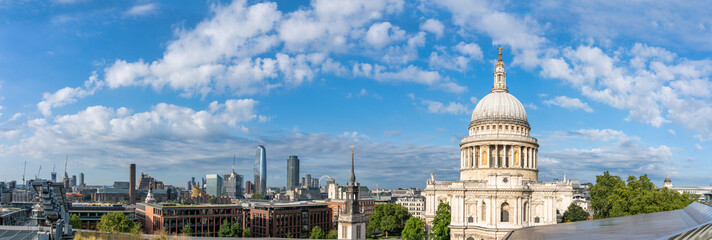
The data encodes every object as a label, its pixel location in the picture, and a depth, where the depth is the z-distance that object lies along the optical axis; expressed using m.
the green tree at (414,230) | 81.75
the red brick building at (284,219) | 111.94
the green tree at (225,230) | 99.19
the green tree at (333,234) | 106.06
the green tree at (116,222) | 84.88
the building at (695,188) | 157.25
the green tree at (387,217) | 118.44
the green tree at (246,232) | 106.66
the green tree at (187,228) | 93.53
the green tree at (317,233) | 105.62
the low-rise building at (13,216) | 76.77
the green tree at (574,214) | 78.44
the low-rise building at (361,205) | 145.38
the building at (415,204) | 191.27
